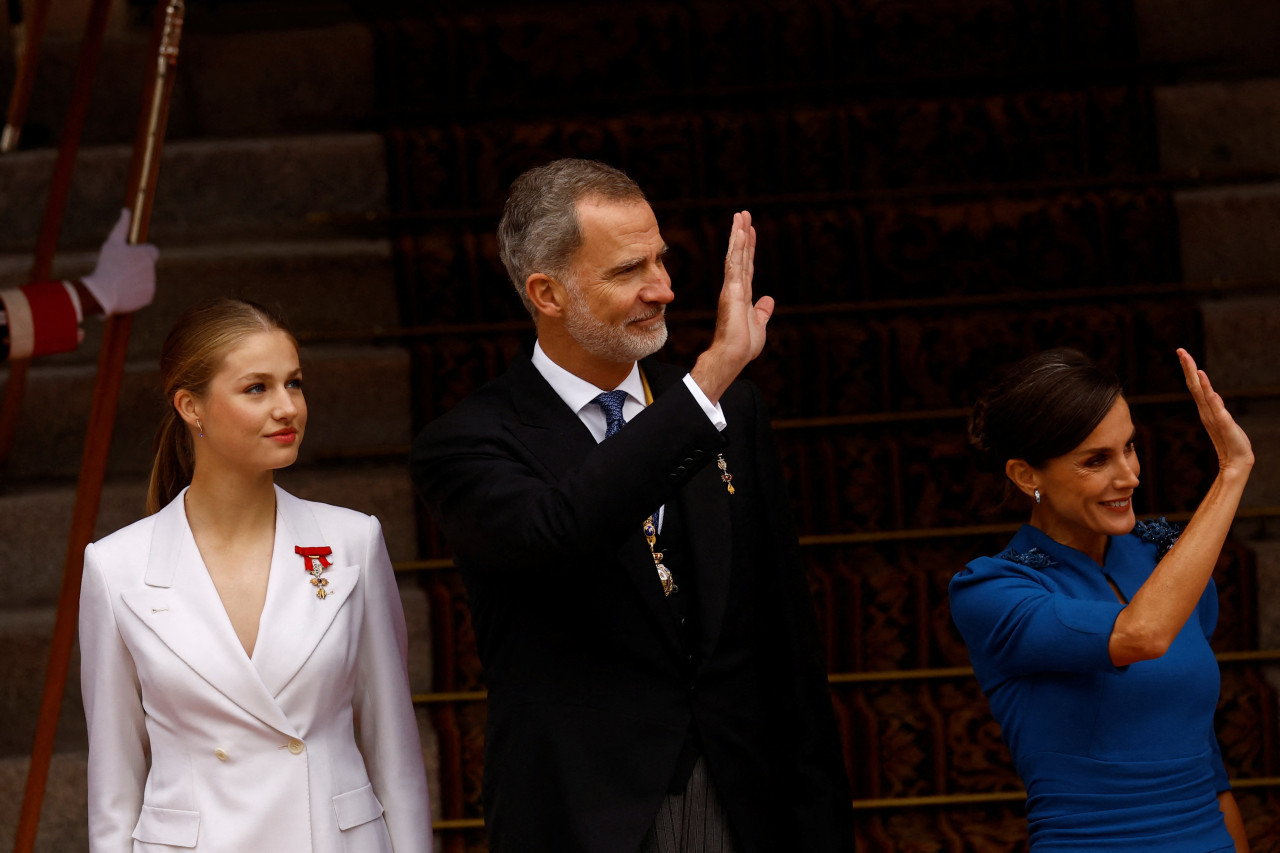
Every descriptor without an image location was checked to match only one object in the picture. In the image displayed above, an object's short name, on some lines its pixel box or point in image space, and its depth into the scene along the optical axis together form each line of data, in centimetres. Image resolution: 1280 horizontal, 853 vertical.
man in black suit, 1032
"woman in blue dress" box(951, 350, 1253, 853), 1033
